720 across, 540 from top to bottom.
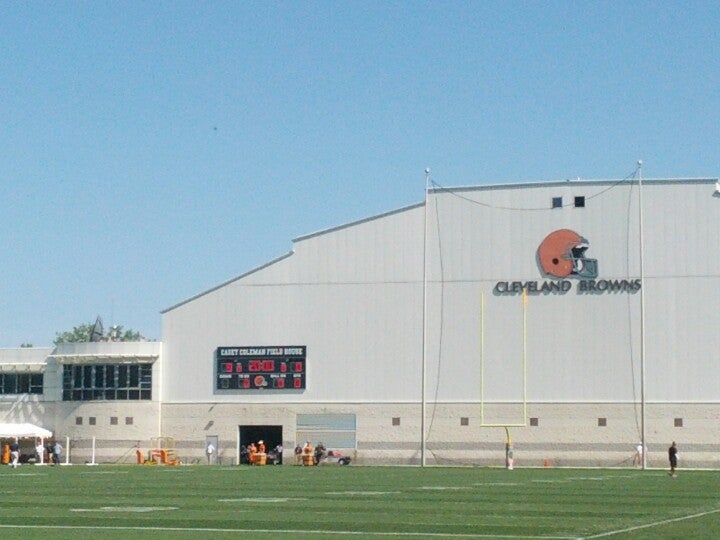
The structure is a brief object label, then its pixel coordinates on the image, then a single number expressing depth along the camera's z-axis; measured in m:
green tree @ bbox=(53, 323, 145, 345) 101.12
